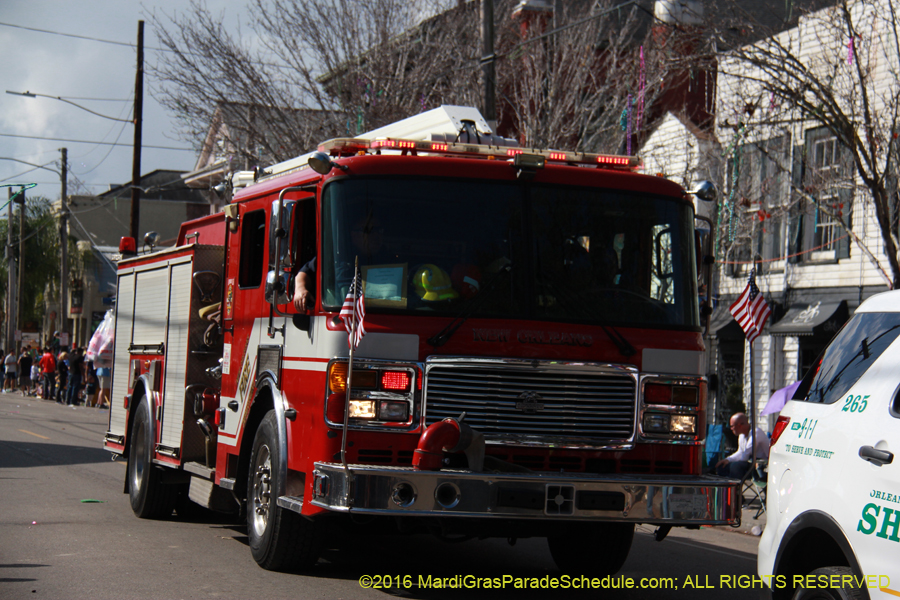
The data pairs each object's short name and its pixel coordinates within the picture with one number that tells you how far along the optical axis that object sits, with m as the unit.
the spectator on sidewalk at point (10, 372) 44.91
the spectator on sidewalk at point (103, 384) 32.25
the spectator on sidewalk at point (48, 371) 38.79
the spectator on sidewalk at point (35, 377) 42.81
